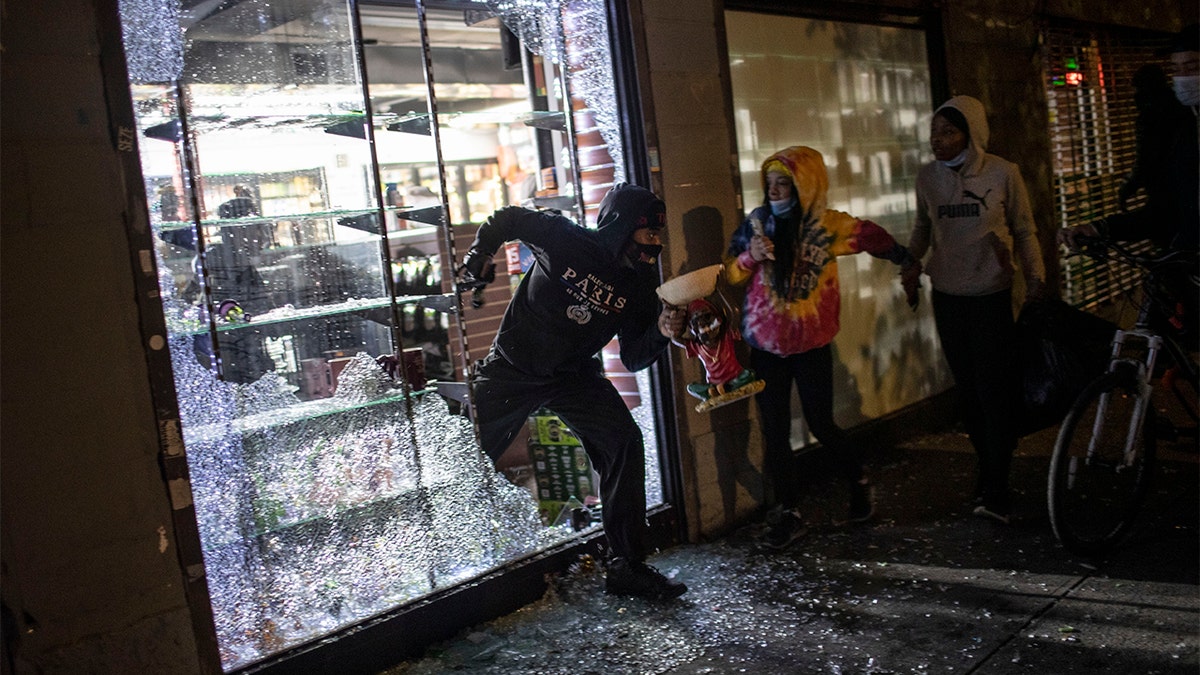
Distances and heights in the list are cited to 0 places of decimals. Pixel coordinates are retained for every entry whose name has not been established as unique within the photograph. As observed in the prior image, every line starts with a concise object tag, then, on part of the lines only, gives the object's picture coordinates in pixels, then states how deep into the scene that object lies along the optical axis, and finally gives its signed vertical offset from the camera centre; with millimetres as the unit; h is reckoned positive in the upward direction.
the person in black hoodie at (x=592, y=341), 4352 -345
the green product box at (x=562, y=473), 5270 -1079
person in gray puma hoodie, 5066 -265
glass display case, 3666 -144
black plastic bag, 4875 -705
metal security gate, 8969 +698
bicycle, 4477 -940
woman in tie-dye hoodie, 4922 -257
